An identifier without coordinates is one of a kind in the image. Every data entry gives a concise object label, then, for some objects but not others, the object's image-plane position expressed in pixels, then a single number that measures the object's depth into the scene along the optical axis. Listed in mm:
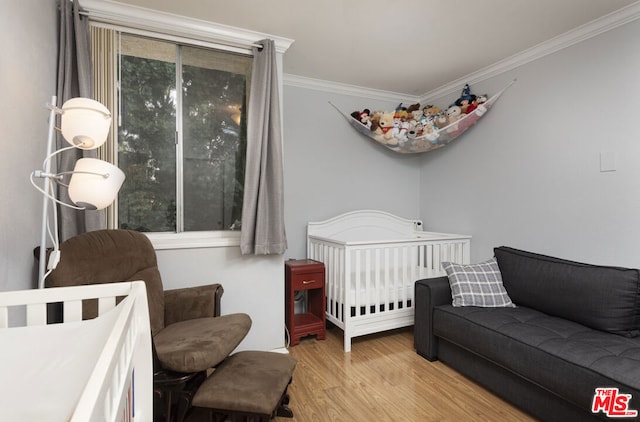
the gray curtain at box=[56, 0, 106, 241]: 1799
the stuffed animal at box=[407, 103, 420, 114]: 3463
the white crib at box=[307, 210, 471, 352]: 2541
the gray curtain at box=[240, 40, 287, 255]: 2271
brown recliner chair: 1447
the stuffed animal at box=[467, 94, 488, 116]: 2888
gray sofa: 1445
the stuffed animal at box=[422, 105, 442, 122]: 3238
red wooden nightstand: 2615
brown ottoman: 1396
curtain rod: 1981
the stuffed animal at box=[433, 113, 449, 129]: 3079
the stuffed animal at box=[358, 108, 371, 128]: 3248
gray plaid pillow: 2254
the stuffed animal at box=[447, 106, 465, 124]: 3009
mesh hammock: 2925
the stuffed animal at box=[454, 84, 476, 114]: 3007
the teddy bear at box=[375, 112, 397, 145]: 3262
